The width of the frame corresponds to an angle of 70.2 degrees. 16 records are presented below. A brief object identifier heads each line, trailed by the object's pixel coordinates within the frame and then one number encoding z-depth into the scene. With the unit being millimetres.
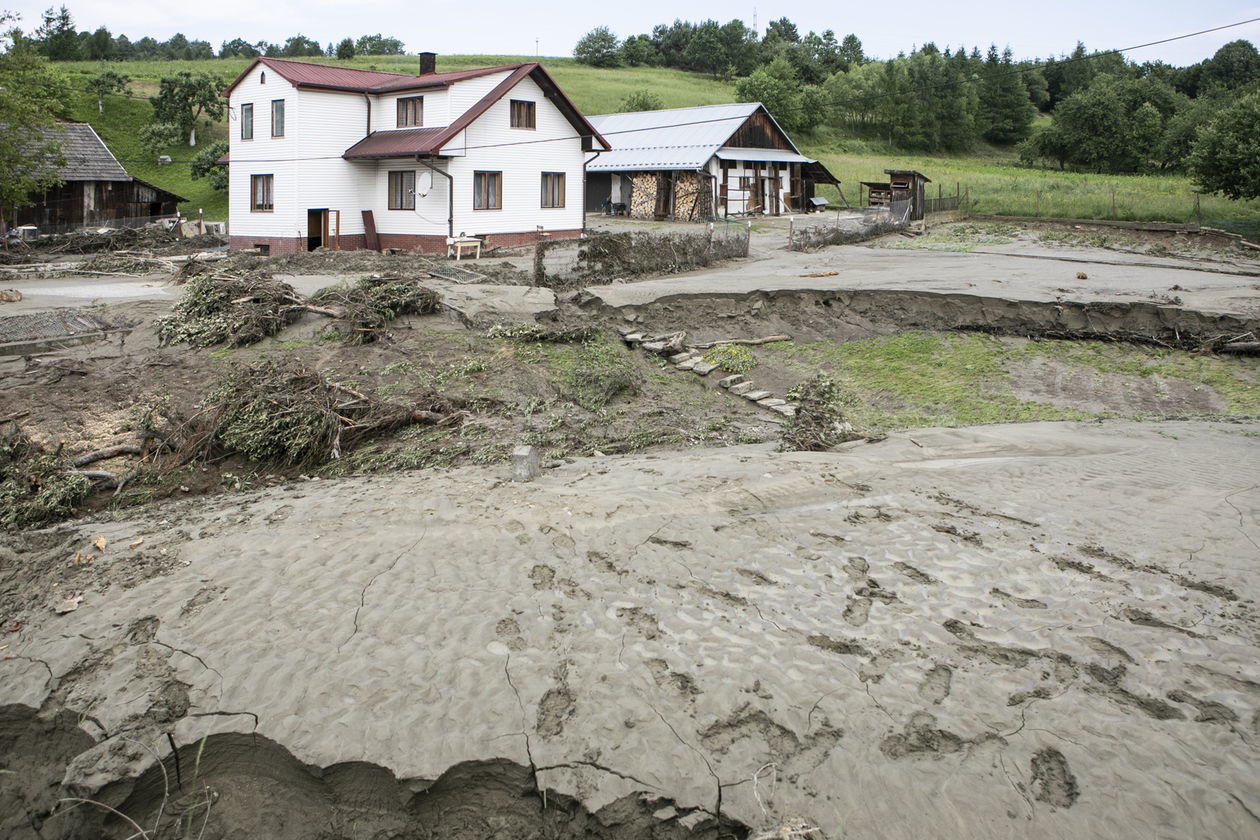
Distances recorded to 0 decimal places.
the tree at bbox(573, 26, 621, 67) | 93250
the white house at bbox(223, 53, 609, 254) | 28109
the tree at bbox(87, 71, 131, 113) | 53109
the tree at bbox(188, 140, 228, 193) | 43094
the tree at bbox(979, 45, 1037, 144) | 76400
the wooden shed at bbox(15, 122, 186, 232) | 34469
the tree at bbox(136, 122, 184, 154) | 48281
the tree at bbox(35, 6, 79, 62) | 75250
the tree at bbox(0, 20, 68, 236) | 28562
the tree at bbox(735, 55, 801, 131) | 61000
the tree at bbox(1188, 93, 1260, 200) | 28281
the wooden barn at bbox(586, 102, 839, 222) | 39219
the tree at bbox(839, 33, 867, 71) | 96875
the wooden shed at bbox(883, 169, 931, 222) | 38500
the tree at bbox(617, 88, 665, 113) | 61344
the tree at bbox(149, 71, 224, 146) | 49875
